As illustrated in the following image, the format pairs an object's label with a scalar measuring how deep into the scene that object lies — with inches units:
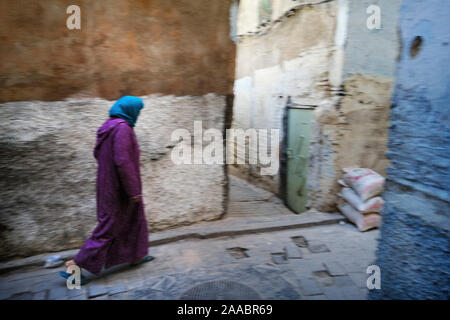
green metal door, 207.4
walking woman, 105.9
